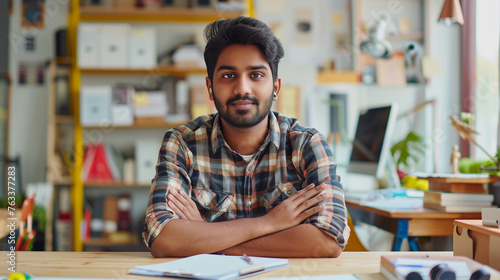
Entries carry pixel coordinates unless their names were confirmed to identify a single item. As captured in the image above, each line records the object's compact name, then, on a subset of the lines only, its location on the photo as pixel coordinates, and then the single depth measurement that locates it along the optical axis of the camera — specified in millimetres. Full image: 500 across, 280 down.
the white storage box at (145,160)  3754
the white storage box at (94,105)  3666
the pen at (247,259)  1082
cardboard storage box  1021
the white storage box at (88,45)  3662
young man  1463
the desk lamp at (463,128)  2293
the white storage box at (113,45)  3674
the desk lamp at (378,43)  3115
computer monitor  2525
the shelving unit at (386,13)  3947
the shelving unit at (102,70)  3719
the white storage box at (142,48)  3697
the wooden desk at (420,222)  2049
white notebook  989
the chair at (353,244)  1967
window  3201
